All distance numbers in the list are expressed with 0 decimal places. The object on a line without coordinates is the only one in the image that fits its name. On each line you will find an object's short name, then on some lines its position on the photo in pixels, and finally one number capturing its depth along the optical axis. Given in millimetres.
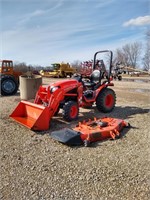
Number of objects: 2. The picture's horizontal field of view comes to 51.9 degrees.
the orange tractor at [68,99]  3340
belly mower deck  2659
